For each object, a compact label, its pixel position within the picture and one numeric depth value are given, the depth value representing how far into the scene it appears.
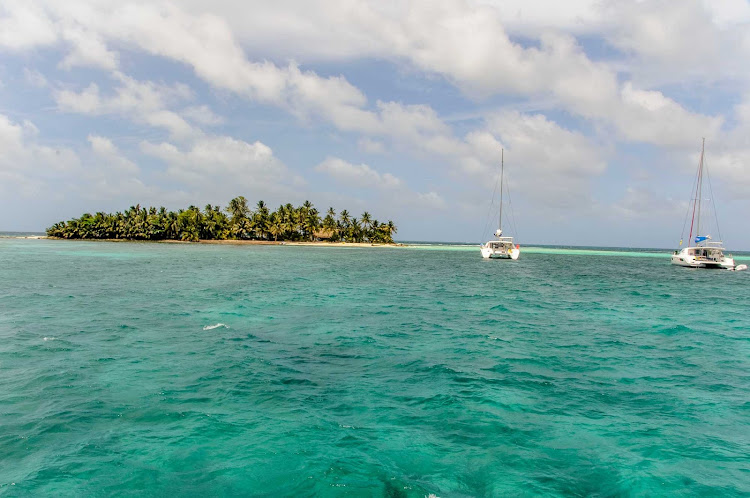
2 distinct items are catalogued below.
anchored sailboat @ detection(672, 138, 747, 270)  65.31
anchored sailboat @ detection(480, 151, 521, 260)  83.56
